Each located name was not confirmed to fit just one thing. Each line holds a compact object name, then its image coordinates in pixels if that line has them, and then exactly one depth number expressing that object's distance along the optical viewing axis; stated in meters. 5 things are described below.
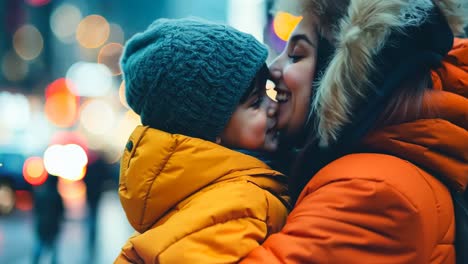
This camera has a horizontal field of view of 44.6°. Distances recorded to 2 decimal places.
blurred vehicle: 10.33
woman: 1.86
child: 2.11
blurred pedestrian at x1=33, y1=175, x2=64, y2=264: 7.10
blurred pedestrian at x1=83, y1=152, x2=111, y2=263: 8.59
